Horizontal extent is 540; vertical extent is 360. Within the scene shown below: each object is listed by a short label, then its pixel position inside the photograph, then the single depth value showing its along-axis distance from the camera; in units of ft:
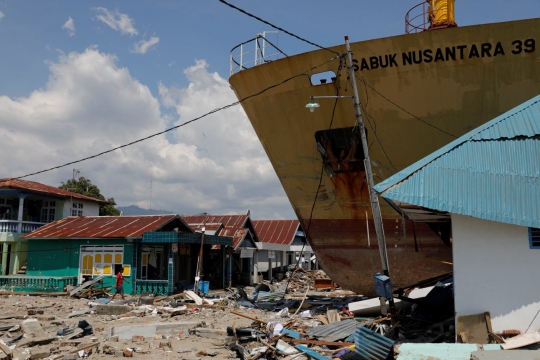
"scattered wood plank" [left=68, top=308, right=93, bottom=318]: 50.49
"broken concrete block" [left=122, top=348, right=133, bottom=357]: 32.05
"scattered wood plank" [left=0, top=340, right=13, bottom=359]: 30.77
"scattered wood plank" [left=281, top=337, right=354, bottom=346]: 32.04
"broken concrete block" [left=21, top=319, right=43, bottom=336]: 40.45
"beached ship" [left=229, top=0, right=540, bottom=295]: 40.60
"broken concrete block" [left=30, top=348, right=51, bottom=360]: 31.75
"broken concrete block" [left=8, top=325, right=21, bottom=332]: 40.65
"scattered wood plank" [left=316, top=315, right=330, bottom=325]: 40.42
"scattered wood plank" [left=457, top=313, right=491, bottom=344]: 26.48
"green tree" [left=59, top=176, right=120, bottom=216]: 142.00
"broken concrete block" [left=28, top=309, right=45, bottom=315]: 50.74
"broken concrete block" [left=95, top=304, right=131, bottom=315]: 51.72
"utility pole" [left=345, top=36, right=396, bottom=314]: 33.99
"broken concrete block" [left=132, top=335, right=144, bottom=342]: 37.24
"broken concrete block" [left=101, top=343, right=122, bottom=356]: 32.89
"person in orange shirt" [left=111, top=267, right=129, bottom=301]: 65.46
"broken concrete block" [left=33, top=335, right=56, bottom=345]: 36.03
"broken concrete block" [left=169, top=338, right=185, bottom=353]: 34.55
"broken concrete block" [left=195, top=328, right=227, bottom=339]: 38.36
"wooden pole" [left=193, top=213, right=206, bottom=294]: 67.41
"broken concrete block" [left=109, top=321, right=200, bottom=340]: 38.09
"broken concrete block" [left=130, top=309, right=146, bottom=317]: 51.19
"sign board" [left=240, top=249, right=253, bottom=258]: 91.30
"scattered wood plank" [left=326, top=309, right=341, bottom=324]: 39.93
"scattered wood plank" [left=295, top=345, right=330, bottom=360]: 29.36
